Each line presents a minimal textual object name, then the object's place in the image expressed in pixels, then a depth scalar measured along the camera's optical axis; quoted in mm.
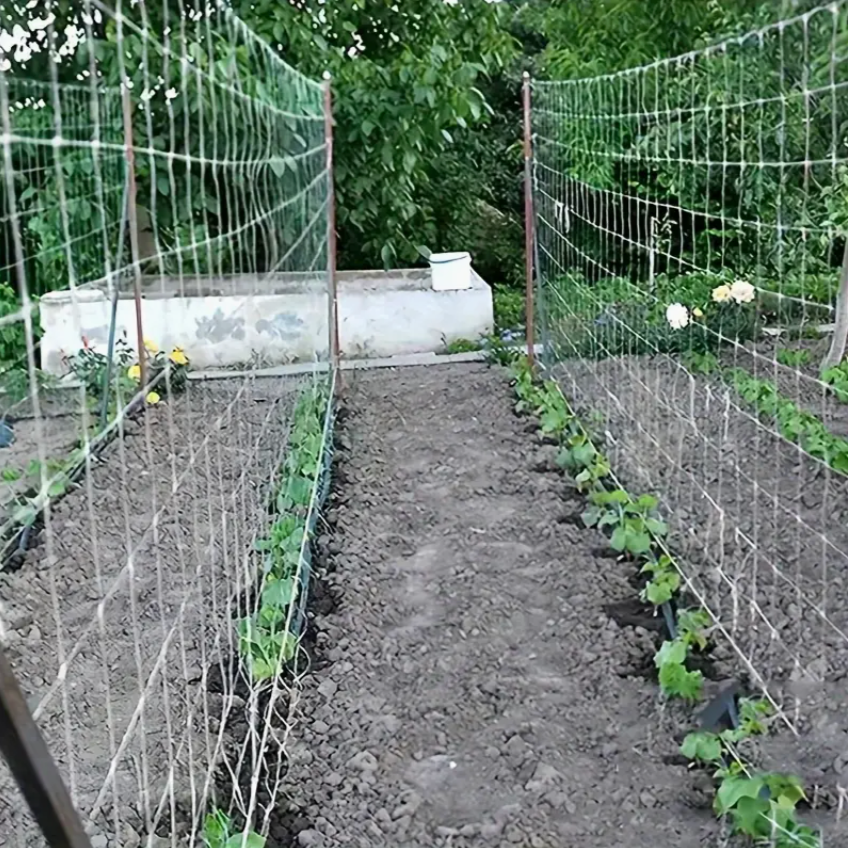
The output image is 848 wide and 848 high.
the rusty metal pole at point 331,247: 5164
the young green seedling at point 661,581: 2783
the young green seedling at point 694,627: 2527
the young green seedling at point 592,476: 3742
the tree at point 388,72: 6398
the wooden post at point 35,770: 796
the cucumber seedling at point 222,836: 1775
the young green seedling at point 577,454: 3918
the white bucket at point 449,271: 6832
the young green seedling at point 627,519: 3129
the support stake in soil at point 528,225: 5336
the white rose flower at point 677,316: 4430
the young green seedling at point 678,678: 2346
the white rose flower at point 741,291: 4519
